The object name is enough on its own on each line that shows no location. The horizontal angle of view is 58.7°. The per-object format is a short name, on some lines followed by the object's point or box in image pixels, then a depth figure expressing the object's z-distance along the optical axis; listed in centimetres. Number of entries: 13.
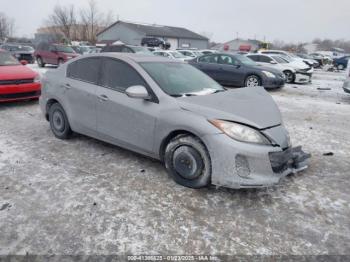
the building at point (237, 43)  7100
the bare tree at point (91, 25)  6774
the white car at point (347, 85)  1034
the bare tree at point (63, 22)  6794
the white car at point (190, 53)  2599
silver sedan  336
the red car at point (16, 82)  737
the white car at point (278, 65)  1522
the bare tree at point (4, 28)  7302
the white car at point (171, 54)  1980
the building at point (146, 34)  5498
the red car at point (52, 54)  1978
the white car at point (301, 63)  1645
